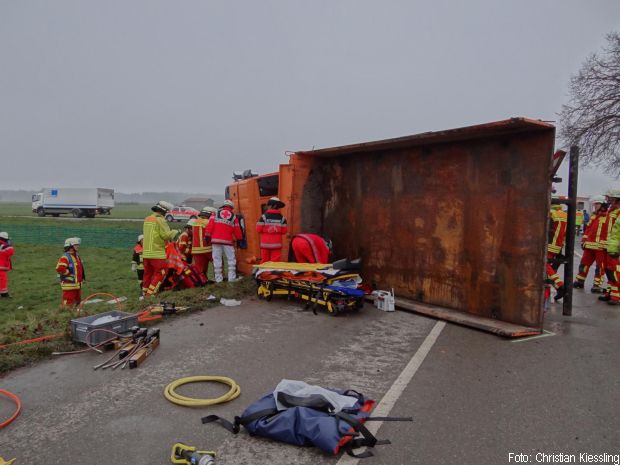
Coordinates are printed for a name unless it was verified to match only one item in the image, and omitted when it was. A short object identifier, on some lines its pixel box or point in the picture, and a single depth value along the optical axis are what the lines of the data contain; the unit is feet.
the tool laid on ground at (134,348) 14.32
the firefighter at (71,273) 25.71
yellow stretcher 21.08
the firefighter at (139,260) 32.12
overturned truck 18.47
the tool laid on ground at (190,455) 8.71
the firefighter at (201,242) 31.68
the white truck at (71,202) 152.97
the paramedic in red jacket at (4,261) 32.60
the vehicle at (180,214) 143.33
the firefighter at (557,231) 25.85
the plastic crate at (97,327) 15.87
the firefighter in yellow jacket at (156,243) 27.02
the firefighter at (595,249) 26.94
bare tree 66.85
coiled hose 11.54
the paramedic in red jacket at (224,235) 29.68
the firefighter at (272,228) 26.23
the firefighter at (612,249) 24.36
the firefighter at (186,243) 32.71
